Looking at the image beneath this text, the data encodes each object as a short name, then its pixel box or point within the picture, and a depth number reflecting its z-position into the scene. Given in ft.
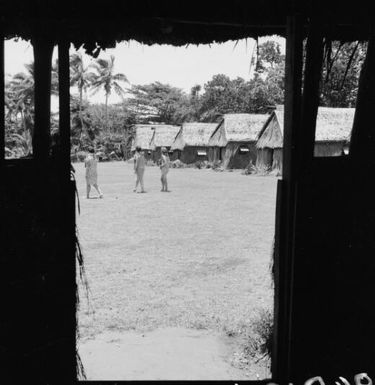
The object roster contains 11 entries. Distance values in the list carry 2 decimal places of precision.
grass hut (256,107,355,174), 87.04
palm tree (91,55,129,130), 177.37
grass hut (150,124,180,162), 150.71
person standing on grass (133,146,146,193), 55.52
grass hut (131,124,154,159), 158.52
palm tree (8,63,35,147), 131.33
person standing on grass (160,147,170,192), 56.39
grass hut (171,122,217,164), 129.70
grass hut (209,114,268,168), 113.70
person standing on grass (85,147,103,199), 48.21
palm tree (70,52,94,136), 160.35
